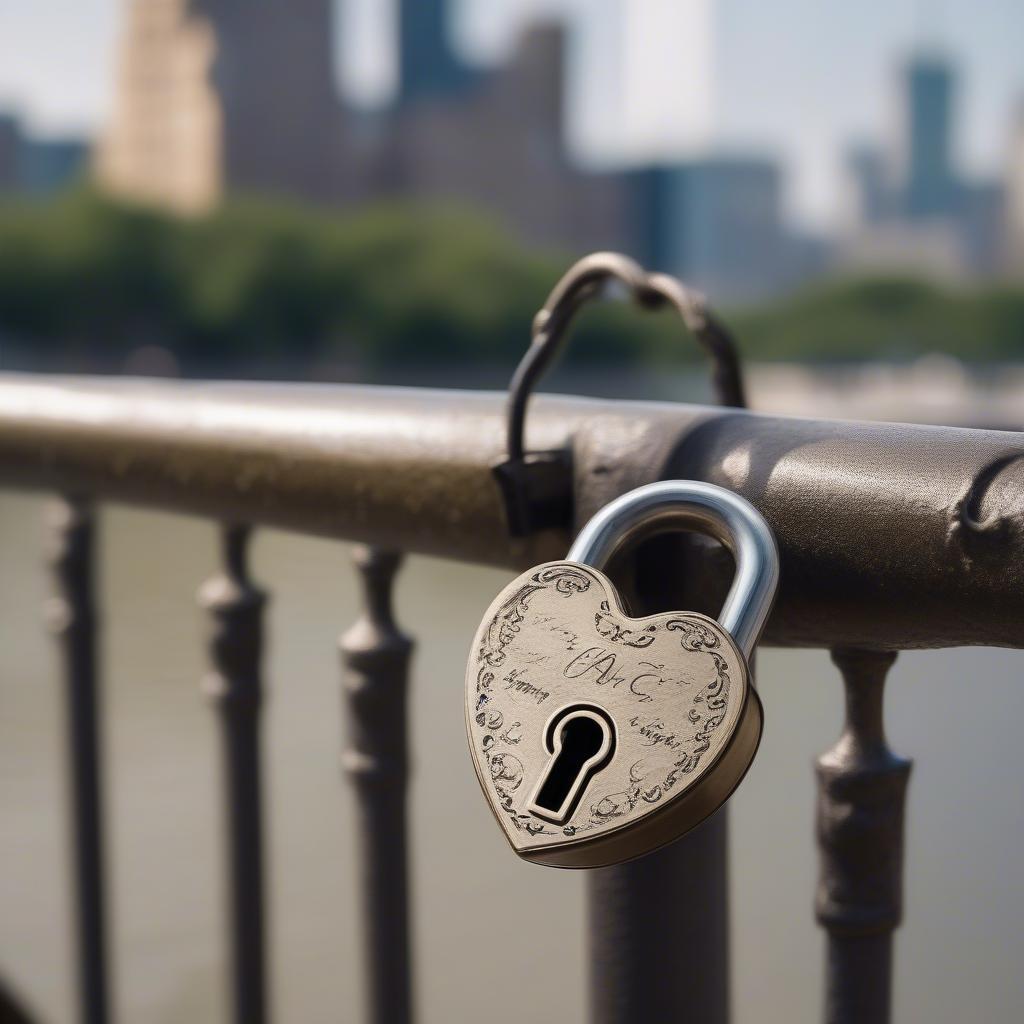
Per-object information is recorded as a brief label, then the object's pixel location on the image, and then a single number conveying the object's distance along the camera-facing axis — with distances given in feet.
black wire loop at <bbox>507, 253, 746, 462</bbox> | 1.77
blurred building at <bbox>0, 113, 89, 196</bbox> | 151.23
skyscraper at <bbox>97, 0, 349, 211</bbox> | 142.51
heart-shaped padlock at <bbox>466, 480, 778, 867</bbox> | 1.15
